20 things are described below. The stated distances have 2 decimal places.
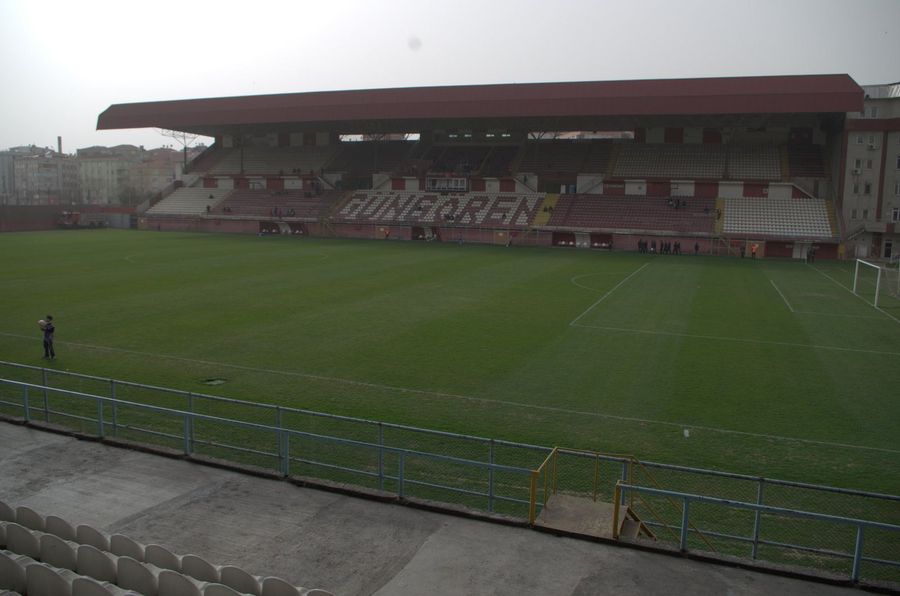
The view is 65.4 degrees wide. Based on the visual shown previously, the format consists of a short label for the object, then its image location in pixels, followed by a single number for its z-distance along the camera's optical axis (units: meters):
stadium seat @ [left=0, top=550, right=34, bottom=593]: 6.62
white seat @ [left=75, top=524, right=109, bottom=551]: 7.75
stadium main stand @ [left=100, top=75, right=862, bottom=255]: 56.88
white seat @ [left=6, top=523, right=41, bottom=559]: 7.38
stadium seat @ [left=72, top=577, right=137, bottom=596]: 6.36
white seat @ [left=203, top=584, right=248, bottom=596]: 6.43
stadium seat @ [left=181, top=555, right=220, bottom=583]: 7.16
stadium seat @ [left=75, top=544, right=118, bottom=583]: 7.05
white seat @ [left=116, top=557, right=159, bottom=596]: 6.82
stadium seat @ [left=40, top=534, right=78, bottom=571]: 7.22
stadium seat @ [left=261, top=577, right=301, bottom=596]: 6.82
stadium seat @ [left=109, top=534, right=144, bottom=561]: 7.52
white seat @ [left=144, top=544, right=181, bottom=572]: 7.33
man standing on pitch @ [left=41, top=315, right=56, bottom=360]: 19.72
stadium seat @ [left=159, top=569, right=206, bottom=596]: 6.57
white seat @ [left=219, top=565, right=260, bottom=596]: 6.98
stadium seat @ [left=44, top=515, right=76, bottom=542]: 7.96
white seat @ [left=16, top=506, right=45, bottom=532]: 8.16
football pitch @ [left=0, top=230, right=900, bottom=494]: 15.12
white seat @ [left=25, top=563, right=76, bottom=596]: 6.48
